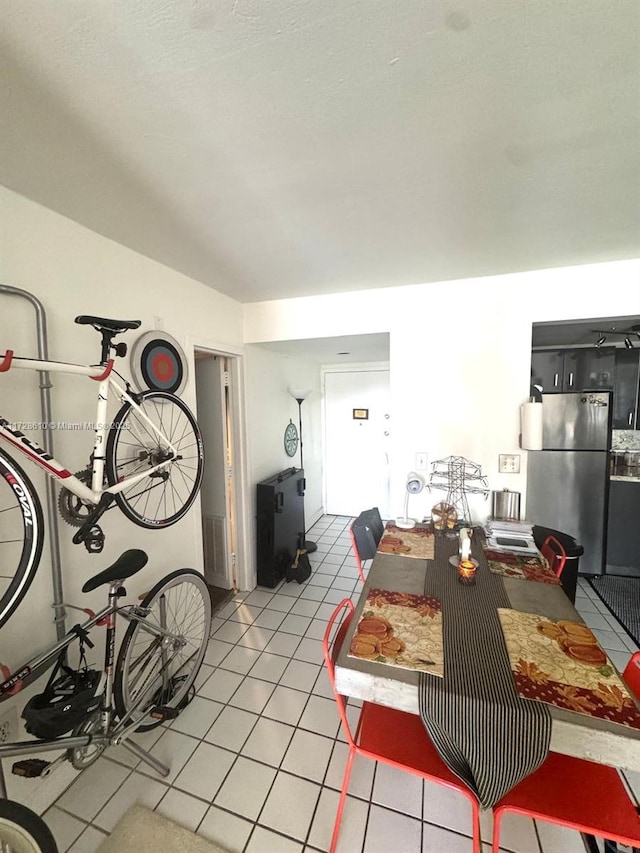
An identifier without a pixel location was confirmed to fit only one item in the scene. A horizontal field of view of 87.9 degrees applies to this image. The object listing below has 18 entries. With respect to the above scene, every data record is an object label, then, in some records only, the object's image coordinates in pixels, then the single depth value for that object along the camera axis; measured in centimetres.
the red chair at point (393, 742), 100
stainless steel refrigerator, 279
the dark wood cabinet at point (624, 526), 285
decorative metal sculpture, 231
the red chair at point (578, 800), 86
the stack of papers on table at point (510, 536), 190
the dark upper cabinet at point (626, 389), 302
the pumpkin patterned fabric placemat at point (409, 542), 191
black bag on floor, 291
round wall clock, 345
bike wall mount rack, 127
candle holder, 155
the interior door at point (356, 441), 412
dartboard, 175
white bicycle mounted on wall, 90
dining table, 86
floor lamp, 341
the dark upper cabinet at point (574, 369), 300
